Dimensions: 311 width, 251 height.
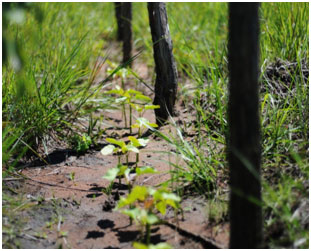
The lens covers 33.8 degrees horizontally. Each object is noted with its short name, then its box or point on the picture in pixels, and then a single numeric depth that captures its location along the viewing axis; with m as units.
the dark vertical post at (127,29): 4.94
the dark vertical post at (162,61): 3.62
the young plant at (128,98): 3.48
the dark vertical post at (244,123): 1.85
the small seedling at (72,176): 3.18
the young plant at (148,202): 2.21
